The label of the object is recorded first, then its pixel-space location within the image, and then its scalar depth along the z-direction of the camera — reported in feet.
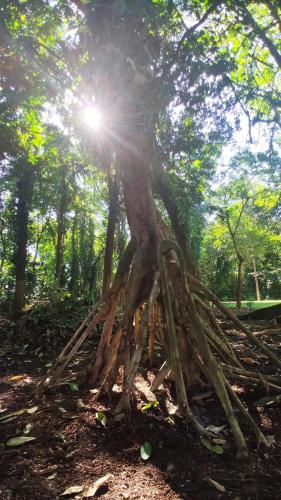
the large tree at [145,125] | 10.56
